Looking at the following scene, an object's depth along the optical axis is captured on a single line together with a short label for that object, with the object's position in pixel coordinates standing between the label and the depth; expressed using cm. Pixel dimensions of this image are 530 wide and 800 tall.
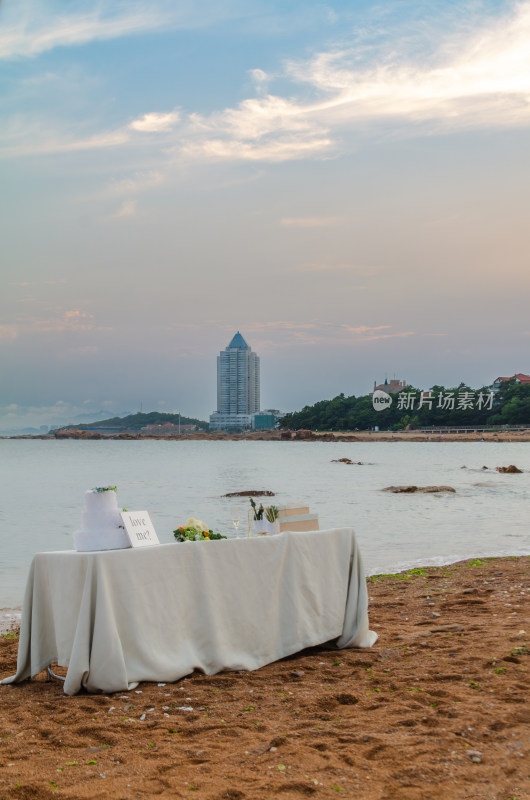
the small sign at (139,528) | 480
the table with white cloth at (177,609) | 454
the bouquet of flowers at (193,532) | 516
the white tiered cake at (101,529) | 475
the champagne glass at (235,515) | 564
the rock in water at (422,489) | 2941
